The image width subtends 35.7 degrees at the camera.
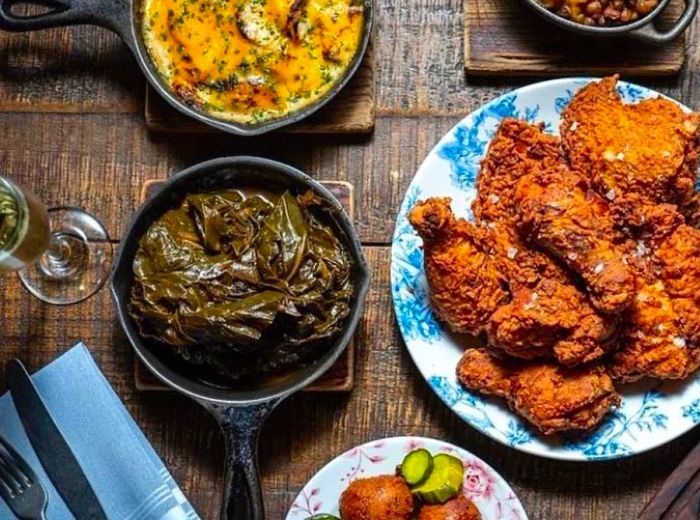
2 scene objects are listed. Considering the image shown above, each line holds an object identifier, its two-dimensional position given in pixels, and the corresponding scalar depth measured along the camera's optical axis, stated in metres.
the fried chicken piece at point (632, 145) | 2.13
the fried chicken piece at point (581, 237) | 2.05
